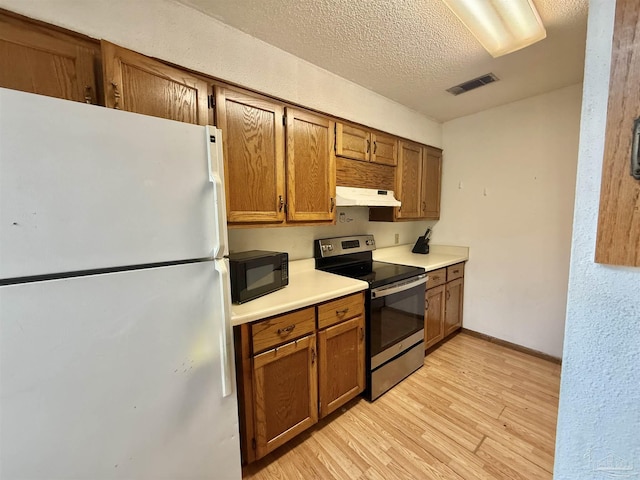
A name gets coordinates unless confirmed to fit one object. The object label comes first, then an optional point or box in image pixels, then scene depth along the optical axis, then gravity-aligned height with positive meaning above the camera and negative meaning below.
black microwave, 1.37 -0.32
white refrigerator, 0.70 -0.24
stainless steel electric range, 1.84 -0.70
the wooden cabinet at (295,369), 1.30 -0.89
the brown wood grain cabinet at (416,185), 2.49 +0.36
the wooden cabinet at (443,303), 2.40 -0.88
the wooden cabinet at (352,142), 1.98 +0.64
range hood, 1.99 +0.18
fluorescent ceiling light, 1.27 +1.08
